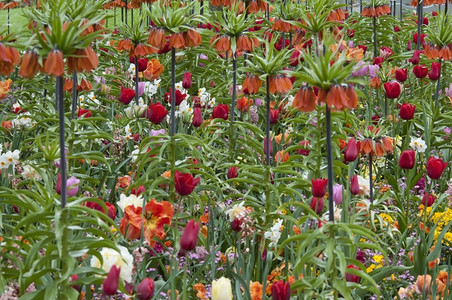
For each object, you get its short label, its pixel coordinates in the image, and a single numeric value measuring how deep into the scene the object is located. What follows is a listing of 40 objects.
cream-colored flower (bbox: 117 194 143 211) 3.94
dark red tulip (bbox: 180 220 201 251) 3.19
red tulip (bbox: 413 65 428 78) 7.09
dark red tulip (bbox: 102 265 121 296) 2.75
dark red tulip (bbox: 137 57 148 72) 6.77
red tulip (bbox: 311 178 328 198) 3.83
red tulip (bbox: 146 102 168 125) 5.32
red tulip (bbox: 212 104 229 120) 5.67
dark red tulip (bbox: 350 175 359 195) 4.31
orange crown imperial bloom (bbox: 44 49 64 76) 2.79
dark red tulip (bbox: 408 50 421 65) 7.77
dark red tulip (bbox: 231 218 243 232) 4.05
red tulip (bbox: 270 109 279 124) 5.45
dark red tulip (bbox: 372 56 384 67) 8.06
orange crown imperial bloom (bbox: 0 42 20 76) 3.18
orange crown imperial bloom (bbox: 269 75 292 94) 4.24
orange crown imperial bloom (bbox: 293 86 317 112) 3.27
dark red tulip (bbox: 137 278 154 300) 3.06
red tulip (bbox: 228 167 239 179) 4.74
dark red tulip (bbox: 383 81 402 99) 6.28
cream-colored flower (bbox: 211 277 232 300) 3.24
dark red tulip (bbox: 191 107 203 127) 5.75
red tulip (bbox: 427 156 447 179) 4.75
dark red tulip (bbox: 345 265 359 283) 3.43
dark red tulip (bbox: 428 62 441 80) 6.78
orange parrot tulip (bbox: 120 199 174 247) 3.72
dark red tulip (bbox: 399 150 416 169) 4.83
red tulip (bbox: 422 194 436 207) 4.83
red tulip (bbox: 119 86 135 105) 6.24
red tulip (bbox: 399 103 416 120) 5.89
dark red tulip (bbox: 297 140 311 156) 5.10
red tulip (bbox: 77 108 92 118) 5.54
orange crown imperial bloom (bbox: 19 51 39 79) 2.92
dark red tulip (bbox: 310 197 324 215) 4.01
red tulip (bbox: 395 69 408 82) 6.89
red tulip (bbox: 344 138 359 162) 4.33
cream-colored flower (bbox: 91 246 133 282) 3.24
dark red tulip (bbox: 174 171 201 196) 3.75
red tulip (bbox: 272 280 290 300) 2.95
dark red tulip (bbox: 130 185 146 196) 4.16
